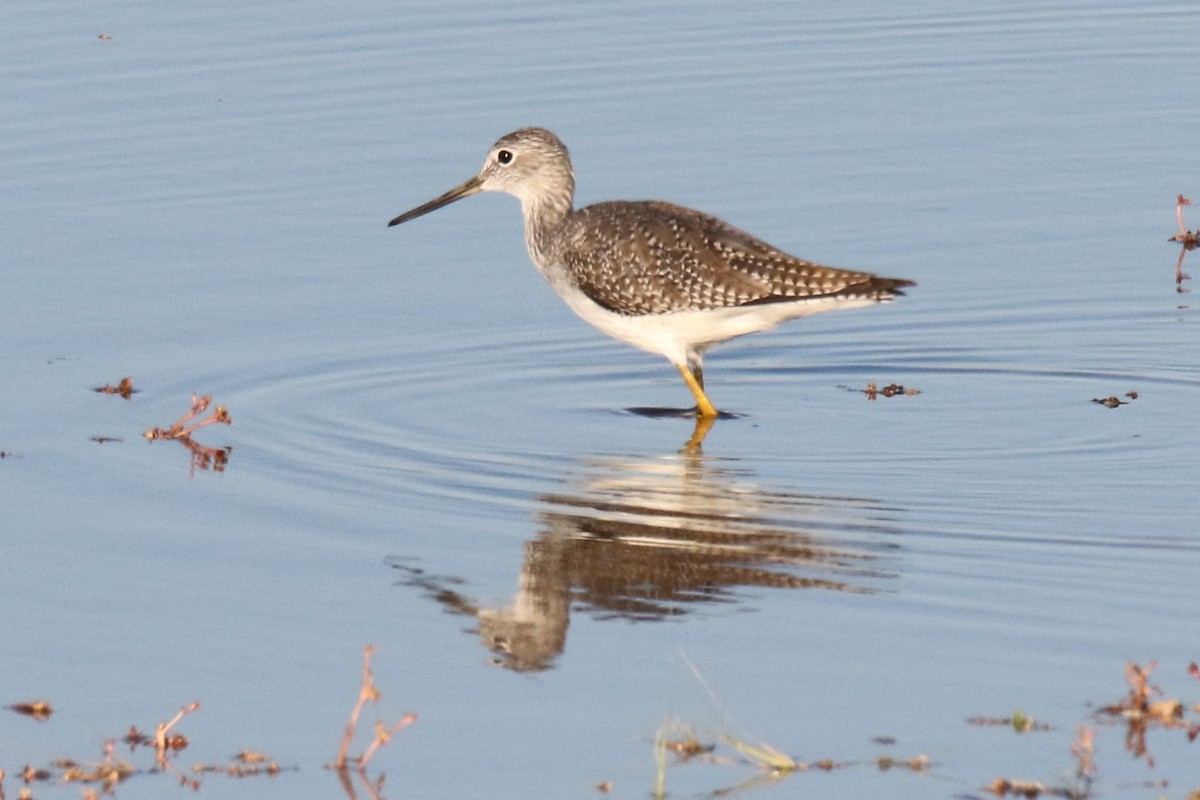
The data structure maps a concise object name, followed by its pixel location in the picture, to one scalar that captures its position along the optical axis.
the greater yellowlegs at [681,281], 11.53
